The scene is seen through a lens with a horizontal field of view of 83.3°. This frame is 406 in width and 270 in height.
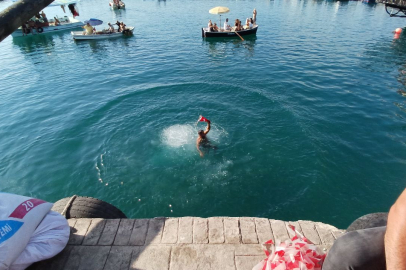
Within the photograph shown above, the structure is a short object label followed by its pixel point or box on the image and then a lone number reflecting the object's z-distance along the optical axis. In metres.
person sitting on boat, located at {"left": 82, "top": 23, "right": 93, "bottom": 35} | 29.51
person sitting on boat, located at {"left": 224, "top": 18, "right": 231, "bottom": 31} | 28.92
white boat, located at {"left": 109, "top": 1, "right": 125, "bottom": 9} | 53.12
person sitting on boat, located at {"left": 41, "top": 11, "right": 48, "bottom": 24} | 35.44
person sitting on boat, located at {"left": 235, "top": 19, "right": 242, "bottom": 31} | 28.33
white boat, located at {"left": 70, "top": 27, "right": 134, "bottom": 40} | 29.42
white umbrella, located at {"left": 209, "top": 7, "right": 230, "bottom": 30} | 26.89
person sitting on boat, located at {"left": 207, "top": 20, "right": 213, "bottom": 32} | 28.16
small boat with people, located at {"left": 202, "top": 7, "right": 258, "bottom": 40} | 27.34
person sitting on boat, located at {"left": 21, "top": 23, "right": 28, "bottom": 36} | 31.88
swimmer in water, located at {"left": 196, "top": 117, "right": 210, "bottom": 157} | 9.53
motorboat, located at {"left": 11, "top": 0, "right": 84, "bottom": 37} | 32.72
